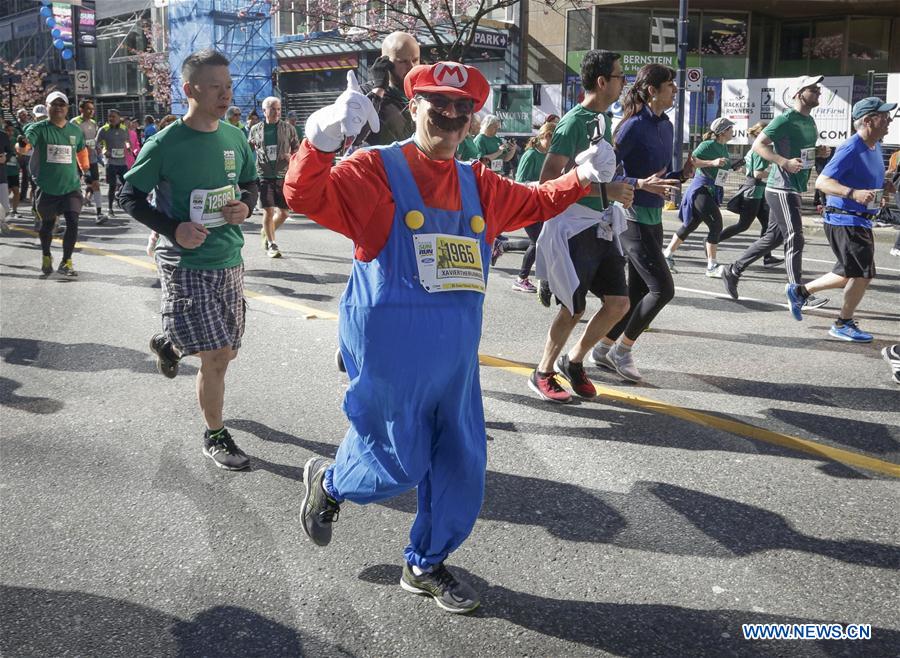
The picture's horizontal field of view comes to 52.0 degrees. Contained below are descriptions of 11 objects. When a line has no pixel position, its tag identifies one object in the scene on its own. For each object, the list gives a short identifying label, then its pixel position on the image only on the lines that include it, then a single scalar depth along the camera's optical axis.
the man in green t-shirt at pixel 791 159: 7.96
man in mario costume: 2.89
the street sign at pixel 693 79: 17.48
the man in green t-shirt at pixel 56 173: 9.98
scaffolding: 43.41
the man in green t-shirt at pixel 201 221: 4.27
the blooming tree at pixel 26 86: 51.22
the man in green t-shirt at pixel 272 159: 11.79
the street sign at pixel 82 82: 31.03
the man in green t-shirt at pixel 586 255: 5.09
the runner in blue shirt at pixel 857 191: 6.71
